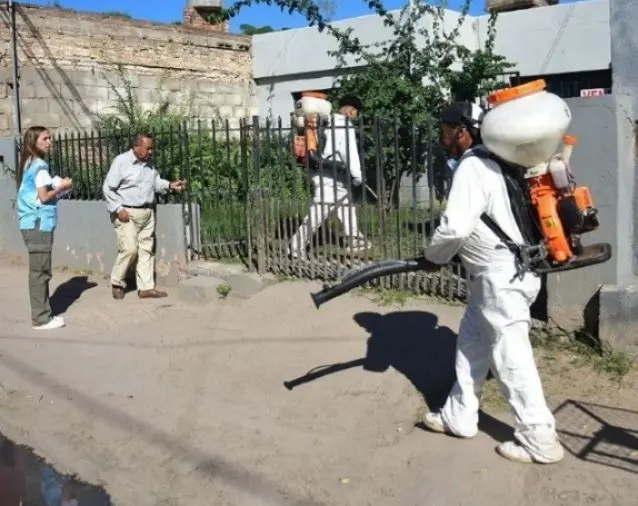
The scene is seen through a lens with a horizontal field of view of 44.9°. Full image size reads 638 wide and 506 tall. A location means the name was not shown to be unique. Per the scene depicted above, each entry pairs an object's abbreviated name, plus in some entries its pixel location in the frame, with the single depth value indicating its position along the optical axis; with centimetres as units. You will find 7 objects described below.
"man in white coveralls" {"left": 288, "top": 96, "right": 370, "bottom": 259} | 672
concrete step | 733
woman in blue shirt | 648
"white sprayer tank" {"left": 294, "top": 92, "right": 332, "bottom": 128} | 757
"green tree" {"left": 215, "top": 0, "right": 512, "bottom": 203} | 994
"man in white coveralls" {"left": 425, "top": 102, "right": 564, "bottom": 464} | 357
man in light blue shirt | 761
